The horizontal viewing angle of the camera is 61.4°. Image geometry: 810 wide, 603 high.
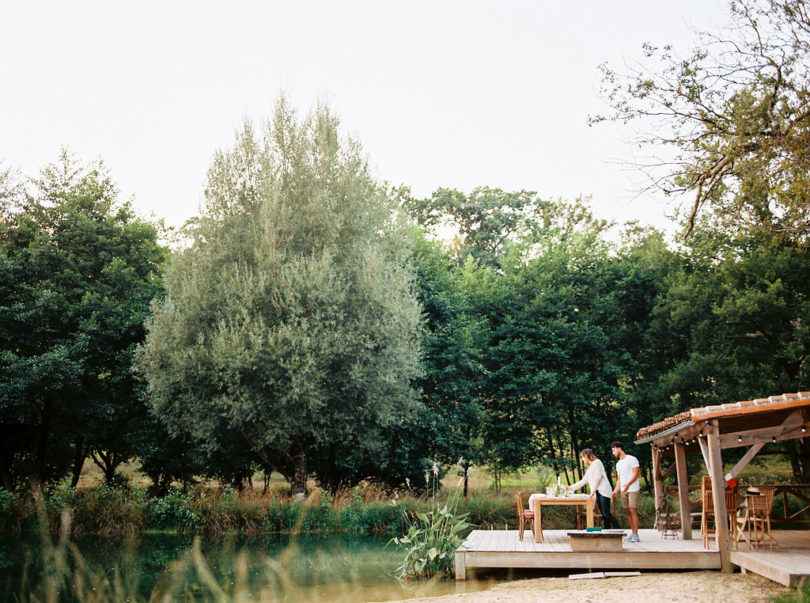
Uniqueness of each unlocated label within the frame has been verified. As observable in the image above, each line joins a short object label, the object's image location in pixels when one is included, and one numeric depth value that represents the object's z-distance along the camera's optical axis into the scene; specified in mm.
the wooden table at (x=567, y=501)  10961
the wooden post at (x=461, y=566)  10594
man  11375
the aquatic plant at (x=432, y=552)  11086
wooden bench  10453
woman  11156
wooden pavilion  9603
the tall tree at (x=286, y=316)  18625
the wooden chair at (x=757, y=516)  10102
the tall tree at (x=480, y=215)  39594
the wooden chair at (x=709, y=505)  10859
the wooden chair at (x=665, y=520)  12930
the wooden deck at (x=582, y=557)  10289
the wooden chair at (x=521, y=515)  11938
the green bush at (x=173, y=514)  16969
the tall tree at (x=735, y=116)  11656
